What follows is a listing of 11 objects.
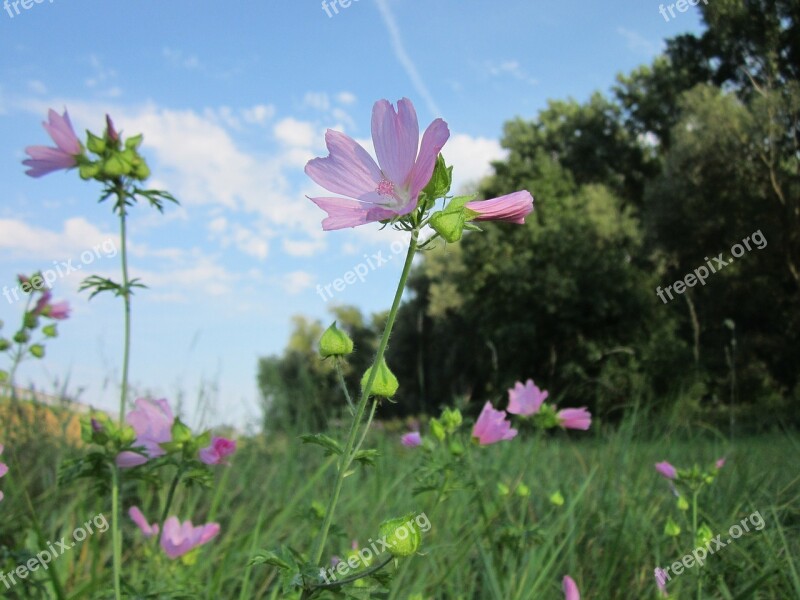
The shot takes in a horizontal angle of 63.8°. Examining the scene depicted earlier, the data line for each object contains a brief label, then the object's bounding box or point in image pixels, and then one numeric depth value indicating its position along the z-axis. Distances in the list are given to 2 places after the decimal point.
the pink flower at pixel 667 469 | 0.48
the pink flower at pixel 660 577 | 0.36
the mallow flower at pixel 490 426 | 0.45
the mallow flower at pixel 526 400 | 0.51
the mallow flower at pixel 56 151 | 0.42
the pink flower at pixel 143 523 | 0.44
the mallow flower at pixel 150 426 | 0.35
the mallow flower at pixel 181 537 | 0.44
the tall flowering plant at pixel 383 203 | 0.19
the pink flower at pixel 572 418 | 0.51
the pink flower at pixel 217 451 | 0.35
